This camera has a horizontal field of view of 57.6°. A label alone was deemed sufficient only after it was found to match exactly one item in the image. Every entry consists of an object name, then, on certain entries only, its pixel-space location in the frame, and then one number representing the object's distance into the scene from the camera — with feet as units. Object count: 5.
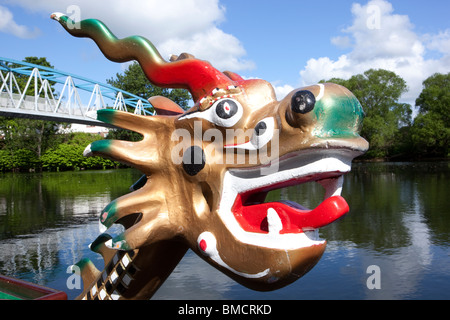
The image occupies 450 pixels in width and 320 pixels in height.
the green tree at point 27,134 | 154.10
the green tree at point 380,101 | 143.64
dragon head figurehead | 5.52
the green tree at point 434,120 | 146.72
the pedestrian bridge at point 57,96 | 95.25
